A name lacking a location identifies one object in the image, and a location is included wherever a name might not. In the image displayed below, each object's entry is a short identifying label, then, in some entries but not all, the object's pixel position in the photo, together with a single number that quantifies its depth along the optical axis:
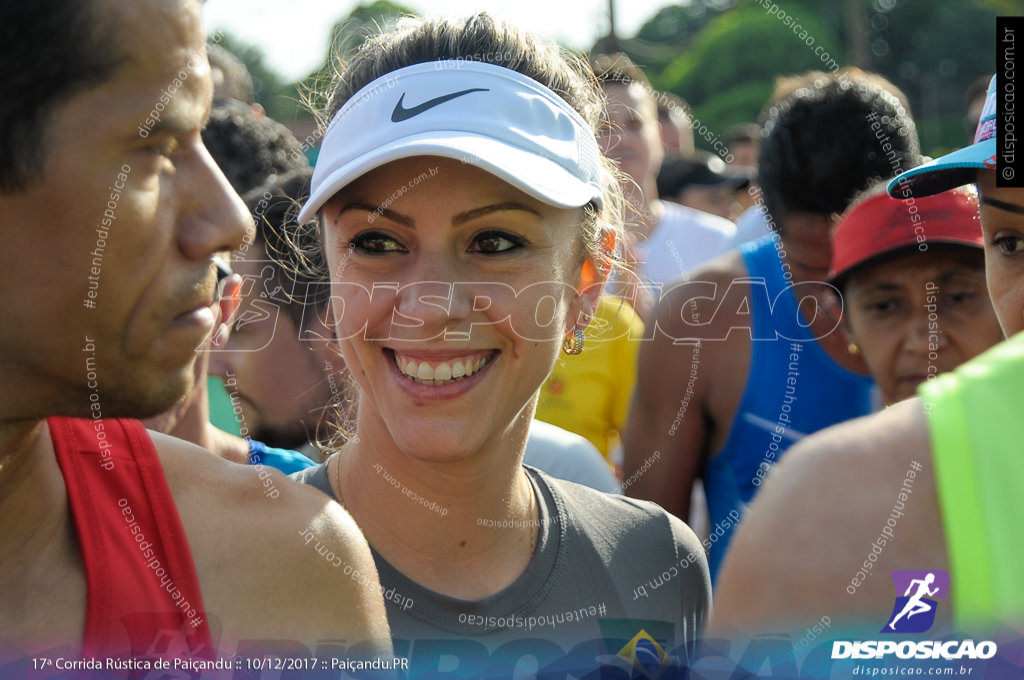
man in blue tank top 2.80
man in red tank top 1.24
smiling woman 1.87
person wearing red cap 2.40
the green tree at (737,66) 24.06
